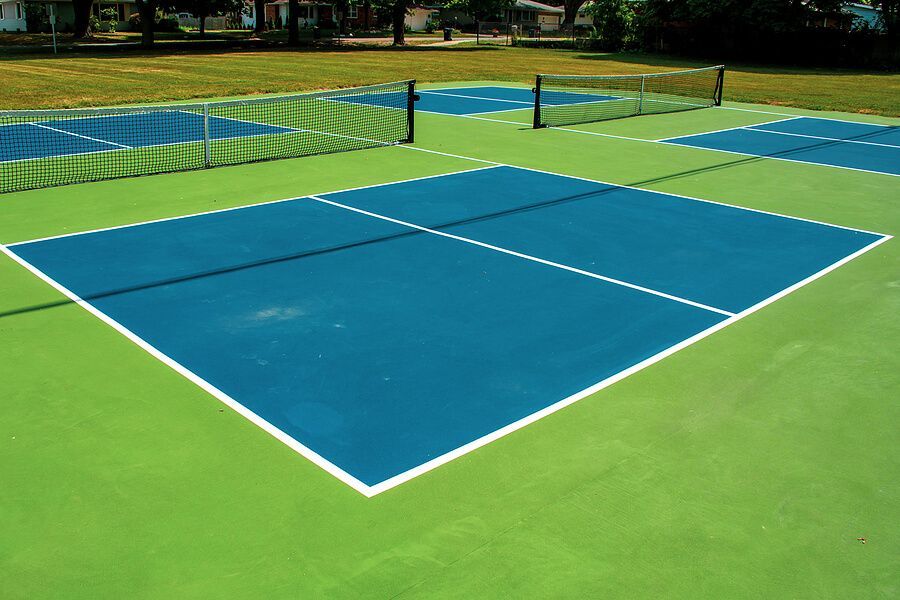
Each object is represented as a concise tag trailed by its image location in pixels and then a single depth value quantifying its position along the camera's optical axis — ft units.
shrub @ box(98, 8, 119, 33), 255.09
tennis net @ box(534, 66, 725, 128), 80.74
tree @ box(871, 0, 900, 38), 149.07
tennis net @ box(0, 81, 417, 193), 51.90
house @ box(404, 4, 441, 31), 313.73
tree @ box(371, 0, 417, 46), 179.93
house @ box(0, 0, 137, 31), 230.34
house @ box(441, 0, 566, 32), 324.91
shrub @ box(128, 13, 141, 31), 263.49
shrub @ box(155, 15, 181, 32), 256.11
